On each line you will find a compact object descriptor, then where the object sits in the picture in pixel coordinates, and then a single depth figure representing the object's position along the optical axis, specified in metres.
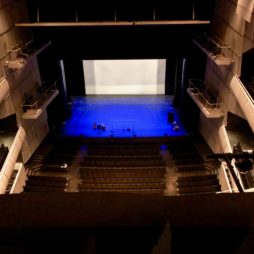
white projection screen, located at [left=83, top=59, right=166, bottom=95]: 21.39
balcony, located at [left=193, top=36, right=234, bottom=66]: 12.20
